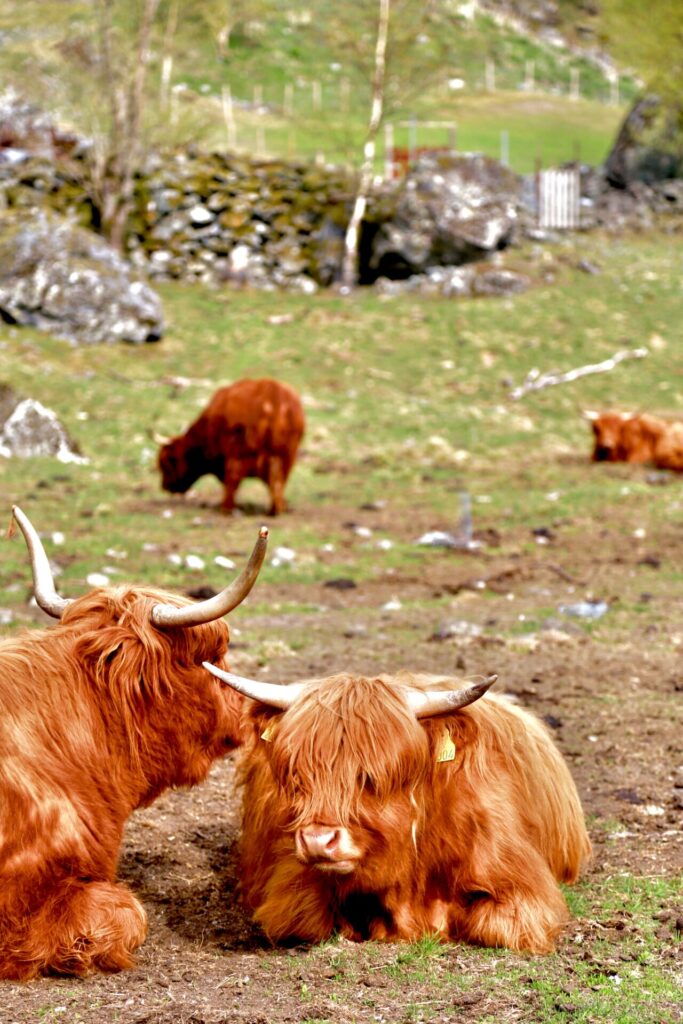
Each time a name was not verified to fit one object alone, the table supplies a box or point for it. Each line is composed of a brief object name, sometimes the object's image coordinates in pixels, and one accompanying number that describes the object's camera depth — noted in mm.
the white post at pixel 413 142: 38594
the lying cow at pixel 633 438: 18516
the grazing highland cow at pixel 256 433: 14602
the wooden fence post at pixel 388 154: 36178
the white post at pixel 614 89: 62134
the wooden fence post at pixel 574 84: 61475
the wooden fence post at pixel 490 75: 58500
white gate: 34969
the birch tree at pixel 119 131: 28828
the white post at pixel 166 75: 32469
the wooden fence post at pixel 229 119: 39200
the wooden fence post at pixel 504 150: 41281
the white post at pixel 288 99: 48178
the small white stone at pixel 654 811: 5895
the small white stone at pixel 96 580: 10086
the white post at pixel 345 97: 33981
